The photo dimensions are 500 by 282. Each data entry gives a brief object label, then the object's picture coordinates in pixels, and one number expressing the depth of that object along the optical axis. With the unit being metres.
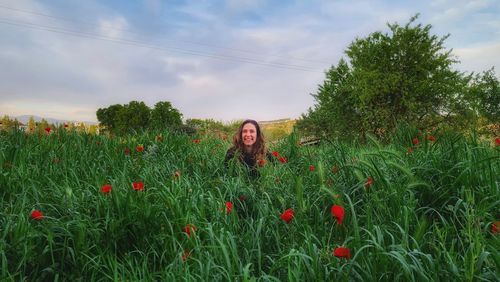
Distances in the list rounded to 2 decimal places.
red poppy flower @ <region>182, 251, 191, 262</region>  2.83
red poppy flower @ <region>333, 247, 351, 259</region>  2.24
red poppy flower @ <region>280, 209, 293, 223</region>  2.63
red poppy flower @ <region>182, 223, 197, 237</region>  2.96
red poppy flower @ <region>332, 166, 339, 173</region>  4.32
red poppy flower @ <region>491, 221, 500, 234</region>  2.71
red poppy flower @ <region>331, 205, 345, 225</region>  2.36
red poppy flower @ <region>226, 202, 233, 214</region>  3.41
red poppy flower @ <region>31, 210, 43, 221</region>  3.09
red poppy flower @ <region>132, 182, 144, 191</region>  3.41
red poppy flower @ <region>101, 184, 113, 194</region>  3.29
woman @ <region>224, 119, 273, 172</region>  6.42
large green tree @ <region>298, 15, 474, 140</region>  14.70
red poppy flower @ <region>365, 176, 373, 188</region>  3.47
